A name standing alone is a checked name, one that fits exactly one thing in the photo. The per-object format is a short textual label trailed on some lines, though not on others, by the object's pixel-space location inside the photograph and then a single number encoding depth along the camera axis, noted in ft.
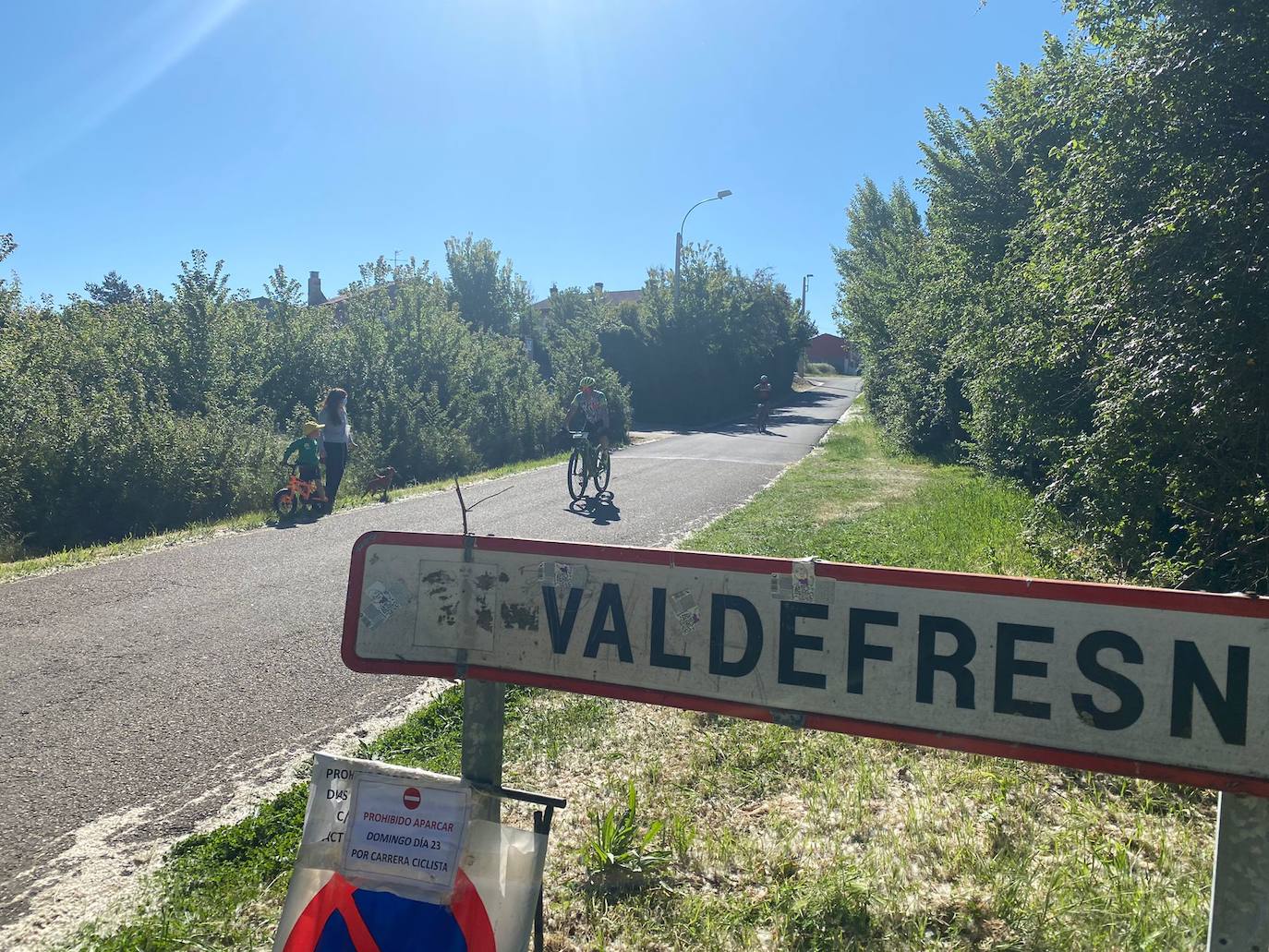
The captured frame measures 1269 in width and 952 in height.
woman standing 41.22
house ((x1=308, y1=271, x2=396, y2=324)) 188.14
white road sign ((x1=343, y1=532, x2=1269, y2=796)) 6.52
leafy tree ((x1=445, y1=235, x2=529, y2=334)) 174.60
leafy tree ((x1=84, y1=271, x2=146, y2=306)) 235.81
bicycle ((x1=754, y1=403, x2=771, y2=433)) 101.19
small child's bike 37.35
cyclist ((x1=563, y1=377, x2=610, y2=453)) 42.45
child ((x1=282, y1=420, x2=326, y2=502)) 38.45
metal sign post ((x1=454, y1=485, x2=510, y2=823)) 8.16
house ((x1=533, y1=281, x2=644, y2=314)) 135.73
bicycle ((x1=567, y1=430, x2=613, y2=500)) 42.11
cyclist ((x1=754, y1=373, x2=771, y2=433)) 98.12
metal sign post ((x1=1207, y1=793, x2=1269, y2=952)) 6.51
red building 355.36
